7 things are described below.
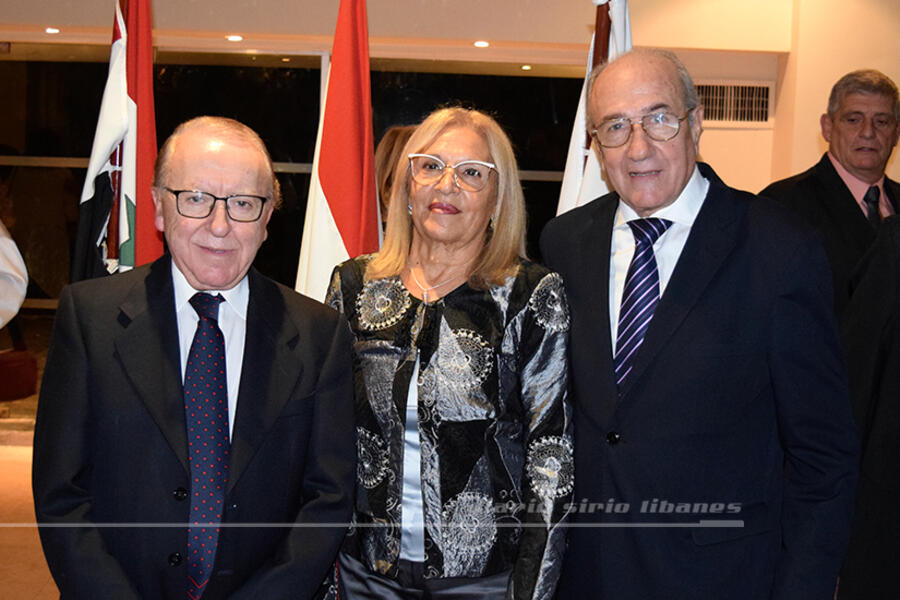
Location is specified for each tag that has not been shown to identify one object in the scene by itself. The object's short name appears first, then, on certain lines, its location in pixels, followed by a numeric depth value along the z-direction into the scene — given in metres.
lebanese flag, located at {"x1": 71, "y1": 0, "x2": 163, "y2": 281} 3.07
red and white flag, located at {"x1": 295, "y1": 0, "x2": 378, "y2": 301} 3.25
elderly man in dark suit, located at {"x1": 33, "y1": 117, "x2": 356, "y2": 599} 1.72
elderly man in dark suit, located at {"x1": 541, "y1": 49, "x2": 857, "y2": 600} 1.88
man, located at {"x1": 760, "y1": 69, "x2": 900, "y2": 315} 3.55
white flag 2.99
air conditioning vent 5.42
